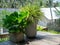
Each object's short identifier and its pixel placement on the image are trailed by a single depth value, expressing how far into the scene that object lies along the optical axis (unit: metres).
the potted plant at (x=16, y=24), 2.34
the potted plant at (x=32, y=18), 2.61
